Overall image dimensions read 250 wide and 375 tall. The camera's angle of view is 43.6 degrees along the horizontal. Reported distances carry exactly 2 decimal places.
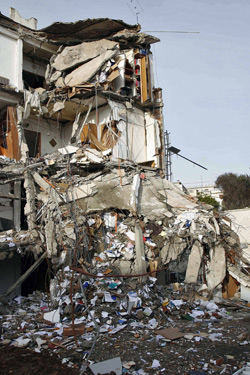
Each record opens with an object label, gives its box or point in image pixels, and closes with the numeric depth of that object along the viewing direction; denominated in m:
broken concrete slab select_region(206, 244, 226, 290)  9.32
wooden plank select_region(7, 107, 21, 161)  12.70
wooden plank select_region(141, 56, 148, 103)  14.72
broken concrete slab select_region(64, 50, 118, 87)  13.45
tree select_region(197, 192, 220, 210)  27.34
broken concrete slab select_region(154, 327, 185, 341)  6.18
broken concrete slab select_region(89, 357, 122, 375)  4.75
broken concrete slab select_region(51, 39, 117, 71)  14.21
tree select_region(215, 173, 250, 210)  34.36
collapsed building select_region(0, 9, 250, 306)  9.48
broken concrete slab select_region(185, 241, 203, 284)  9.40
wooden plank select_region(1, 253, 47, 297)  8.77
